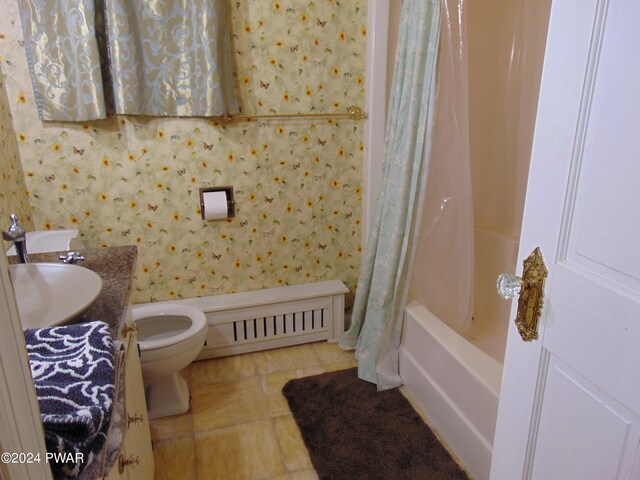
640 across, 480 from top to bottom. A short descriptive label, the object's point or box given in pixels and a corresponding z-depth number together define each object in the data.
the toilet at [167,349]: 1.85
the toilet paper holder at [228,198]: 2.28
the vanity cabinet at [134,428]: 1.10
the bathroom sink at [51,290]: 1.06
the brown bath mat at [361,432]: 1.70
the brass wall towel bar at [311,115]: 2.23
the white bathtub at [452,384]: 1.61
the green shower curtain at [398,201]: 1.87
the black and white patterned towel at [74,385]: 0.63
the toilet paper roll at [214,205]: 2.23
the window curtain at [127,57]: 1.86
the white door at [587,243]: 0.66
